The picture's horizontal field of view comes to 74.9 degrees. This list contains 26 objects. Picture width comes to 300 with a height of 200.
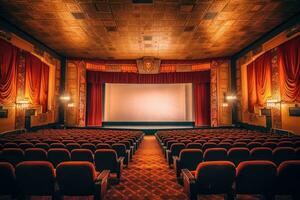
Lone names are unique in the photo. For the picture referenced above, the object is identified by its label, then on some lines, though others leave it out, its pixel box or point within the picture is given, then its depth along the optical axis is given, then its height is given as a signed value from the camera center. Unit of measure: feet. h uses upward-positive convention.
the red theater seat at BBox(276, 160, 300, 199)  7.80 -2.77
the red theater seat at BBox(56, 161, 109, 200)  7.89 -2.90
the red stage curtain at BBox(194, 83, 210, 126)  51.98 +1.76
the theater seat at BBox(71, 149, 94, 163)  11.79 -2.73
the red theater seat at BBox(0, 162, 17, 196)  7.85 -2.81
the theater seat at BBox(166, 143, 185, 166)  15.46 -3.03
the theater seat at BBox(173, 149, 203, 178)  11.84 -2.98
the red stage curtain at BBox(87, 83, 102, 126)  52.29 +1.51
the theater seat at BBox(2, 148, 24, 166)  11.66 -2.70
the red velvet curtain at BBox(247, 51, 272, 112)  33.06 +5.40
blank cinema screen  58.18 +2.30
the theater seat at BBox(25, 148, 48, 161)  11.72 -2.67
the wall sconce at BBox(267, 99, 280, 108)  30.83 +1.19
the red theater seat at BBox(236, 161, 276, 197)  7.72 -2.73
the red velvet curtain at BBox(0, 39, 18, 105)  26.55 +5.29
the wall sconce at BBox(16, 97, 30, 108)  30.94 +1.21
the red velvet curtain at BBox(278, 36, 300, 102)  26.05 +5.61
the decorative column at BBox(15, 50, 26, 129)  31.01 +3.81
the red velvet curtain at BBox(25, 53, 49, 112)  33.39 +5.34
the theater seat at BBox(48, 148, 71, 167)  11.59 -2.74
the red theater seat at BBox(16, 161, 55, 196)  7.76 -2.73
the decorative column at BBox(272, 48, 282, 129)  30.68 +2.84
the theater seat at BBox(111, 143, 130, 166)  15.66 -3.16
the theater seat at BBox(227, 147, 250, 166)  11.64 -2.70
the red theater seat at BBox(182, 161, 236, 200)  7.87 -2.88
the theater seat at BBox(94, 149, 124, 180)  12.33 -3.18
